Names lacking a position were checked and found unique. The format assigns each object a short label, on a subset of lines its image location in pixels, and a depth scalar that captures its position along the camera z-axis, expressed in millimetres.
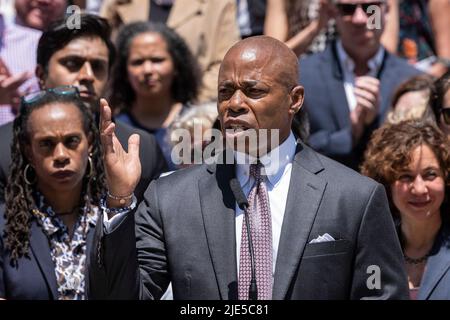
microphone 6648
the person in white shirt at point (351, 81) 10734
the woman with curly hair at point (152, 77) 11734
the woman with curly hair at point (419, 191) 8789
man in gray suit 6793
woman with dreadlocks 8312
